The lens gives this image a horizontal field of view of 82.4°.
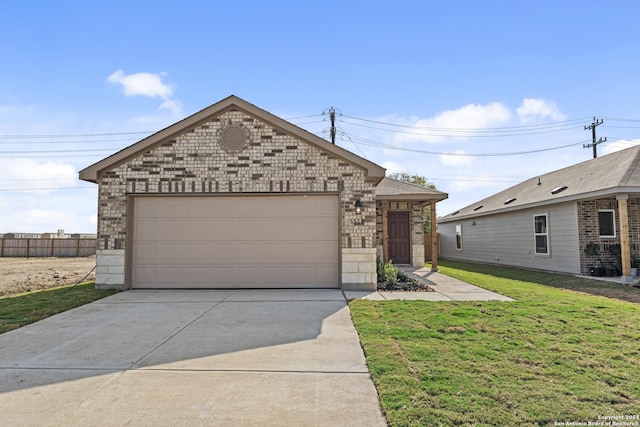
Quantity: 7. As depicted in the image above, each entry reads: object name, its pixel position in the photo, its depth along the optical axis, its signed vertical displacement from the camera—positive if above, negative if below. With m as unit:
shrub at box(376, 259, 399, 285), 9.77 -1.13
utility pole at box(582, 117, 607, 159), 26.55 +7.03
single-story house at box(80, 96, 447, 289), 9.26 +0.70
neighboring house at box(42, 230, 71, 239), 30.10 +0.06
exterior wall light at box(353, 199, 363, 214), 9.22 +0.68
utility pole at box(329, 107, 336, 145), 25.62 +7.92
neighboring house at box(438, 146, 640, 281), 11.46 +0.53
